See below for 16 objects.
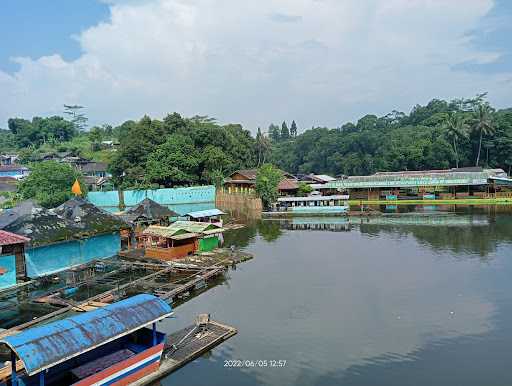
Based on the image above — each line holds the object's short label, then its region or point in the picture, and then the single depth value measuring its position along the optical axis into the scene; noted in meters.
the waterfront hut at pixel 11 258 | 20.19
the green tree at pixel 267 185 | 48.25
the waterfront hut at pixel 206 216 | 33.54
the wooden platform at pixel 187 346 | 12.34
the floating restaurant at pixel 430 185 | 50.16
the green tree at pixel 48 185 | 43.53
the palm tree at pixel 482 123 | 62.12
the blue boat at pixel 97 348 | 9.88
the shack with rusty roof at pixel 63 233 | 21.86
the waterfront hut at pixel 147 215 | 30.75
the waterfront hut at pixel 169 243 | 25.08
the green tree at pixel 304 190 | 54.31
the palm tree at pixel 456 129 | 64.19
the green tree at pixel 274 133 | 141.29
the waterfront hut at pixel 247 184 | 52.69
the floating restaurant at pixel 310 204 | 45.88
